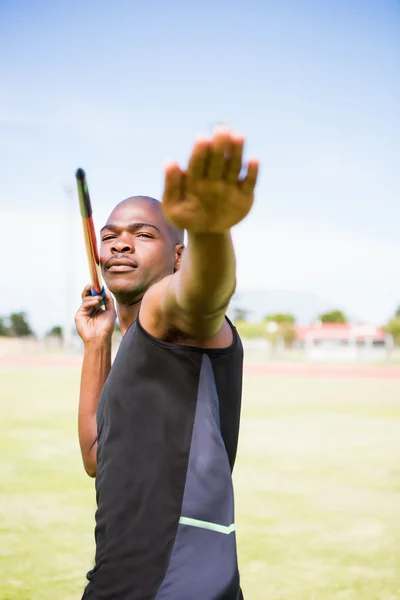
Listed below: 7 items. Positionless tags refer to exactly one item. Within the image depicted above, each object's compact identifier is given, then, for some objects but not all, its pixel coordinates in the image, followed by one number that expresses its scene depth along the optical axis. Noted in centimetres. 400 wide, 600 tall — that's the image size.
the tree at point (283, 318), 10819
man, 173
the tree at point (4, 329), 9744
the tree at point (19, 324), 9812
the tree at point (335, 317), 11444
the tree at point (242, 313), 11826
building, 9156
